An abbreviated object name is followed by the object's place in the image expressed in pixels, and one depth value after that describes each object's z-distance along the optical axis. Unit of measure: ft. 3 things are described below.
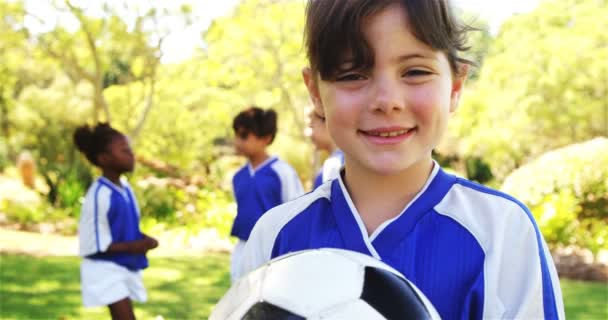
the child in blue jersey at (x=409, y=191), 4.35
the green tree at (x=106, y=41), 34.40
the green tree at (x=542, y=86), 40.24
